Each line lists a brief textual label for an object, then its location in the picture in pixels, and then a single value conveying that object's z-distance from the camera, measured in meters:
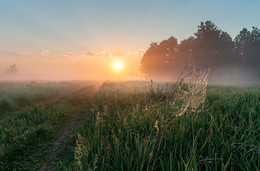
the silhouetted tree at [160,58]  49.44
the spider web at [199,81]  2.24
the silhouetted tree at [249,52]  35.72
